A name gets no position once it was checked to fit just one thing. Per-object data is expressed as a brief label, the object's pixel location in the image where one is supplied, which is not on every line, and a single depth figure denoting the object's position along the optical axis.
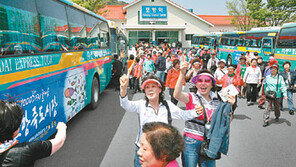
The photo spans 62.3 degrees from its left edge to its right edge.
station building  41.12
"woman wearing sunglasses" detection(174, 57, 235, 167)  3.02
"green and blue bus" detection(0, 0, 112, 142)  3.66
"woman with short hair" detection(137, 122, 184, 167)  1.62
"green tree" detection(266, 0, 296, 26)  32.16
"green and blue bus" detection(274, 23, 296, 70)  14.11
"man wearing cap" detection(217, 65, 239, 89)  7.21
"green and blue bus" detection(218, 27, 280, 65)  17.92
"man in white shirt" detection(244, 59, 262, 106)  8.92
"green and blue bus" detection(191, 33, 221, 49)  27.77
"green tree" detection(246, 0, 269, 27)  33.22
